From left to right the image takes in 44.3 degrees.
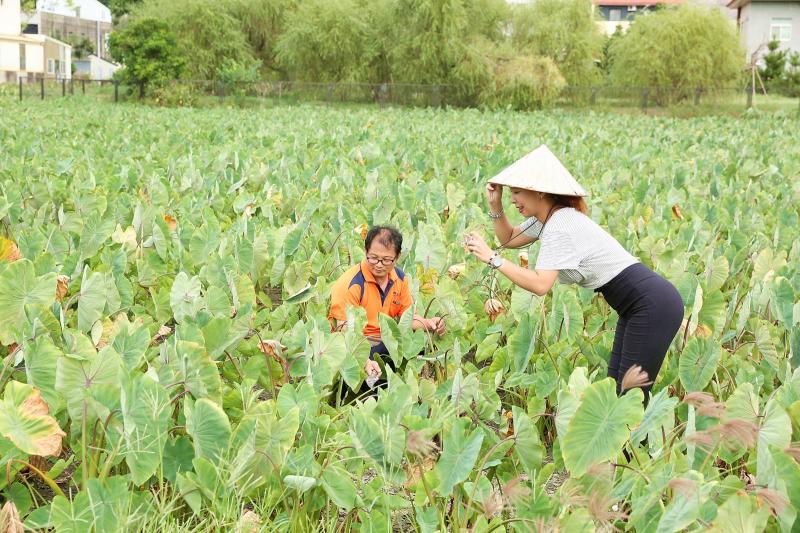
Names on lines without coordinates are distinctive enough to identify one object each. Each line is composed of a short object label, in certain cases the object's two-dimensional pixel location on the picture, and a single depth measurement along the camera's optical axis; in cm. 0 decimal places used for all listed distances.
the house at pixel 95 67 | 6256
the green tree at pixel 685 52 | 3809
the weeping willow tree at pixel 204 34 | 4238
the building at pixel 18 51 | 4388
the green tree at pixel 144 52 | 3378
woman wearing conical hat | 326
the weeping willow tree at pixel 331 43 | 3969
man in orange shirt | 394
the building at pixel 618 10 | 7088
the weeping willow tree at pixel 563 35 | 3819
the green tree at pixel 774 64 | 4203
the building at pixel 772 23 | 4762
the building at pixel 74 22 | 6116
